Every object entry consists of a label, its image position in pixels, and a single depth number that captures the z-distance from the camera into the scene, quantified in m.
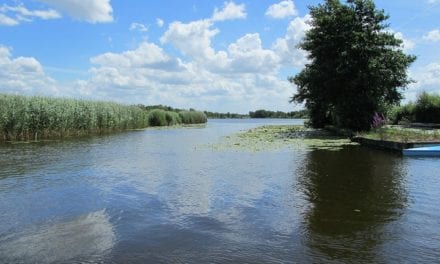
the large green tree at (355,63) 32.47
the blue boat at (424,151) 18.92
